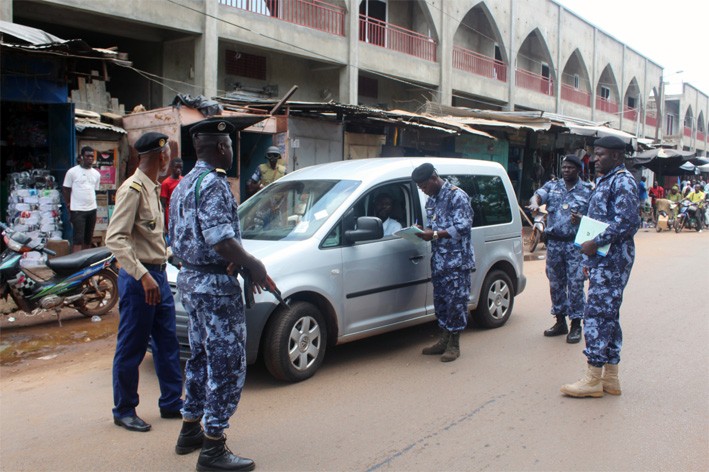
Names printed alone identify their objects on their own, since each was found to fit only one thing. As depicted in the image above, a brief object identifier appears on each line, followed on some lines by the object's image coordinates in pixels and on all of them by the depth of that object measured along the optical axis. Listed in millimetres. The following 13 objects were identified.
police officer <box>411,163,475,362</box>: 5562
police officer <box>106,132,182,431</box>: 3826
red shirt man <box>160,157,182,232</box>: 8508
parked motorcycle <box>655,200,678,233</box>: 22656
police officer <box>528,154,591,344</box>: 6429
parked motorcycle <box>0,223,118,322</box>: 6508
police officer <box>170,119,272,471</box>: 3244
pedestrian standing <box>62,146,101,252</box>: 9086
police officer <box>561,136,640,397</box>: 4562
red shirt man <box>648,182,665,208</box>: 27755
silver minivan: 4801
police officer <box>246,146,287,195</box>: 10273
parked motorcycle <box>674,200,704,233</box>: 22281
